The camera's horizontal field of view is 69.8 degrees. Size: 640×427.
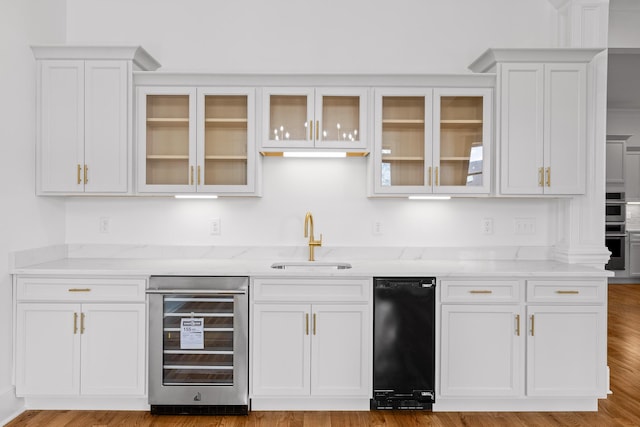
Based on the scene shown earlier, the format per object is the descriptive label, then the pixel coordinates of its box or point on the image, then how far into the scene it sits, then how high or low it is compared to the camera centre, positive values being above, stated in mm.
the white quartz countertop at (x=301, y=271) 2854 -381
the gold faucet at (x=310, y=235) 3365 -186
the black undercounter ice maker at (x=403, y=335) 2859 -774
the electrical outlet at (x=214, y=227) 3545 -142
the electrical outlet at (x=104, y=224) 3543 -124
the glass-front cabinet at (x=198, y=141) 3180 +477
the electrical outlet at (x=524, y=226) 3543 -108
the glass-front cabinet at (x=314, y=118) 3172 +639
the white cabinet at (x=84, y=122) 3104 +587
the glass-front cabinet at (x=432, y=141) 3184 +495
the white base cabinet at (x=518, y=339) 2891 -800
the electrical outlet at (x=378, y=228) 3551 -135
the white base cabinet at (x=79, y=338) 2867 -817
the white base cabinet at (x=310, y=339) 2865 -807
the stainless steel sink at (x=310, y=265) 3355 -408
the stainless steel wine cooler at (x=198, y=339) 2850 -811
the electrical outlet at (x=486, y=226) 3545 -111
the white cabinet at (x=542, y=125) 3139 +599
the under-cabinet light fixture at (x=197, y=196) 3199 +92
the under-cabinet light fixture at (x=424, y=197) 3223 +100
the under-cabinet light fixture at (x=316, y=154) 3203 +401
